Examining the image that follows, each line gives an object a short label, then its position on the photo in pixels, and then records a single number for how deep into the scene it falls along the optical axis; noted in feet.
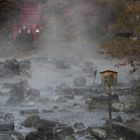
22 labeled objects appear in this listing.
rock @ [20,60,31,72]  80.28
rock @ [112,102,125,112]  49.26
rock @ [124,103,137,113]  48.83
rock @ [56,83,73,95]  61.05
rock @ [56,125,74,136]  39.15
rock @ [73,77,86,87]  67.81
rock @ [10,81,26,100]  57.72
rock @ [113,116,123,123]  44.25
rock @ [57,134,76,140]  37.93
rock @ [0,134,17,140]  37.60
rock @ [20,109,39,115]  49.10
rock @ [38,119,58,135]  39.21
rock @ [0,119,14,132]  41.43
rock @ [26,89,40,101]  56.87
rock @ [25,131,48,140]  37.40
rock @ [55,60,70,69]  87.25
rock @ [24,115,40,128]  43.21
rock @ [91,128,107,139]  38.29
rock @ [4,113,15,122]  46.45
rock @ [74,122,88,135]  40.38
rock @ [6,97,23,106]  54.08
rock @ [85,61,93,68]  88.32
